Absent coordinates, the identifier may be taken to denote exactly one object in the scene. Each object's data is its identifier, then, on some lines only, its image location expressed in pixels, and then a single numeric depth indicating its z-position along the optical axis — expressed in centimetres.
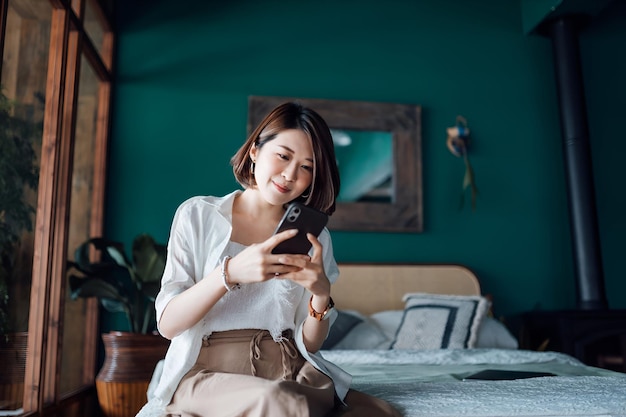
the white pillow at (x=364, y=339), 308
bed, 147
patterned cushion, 303
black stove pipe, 370
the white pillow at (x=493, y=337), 317
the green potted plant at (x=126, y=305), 300
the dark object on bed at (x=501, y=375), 198
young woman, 125
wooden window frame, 263
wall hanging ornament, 402
